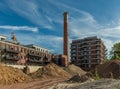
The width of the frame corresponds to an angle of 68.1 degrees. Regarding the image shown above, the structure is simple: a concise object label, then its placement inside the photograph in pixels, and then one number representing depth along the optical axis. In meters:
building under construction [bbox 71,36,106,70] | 46.77
